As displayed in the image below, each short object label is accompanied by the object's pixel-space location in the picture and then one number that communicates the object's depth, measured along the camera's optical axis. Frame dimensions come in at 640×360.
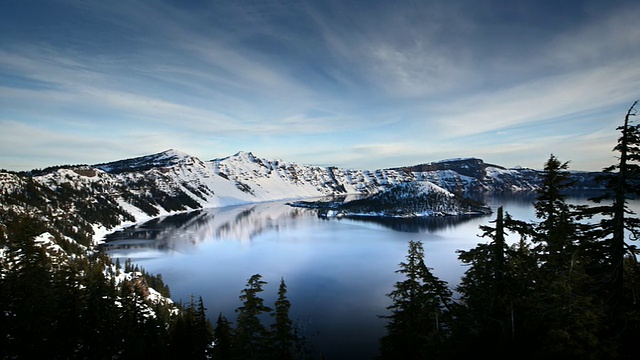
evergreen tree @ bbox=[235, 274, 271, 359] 22.02
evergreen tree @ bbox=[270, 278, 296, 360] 23.39
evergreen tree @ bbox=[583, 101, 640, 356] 13.04
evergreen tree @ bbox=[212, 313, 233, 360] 29.71
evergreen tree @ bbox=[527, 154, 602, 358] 12.47
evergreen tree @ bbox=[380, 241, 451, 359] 20.05
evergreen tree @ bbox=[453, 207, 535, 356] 15.84
